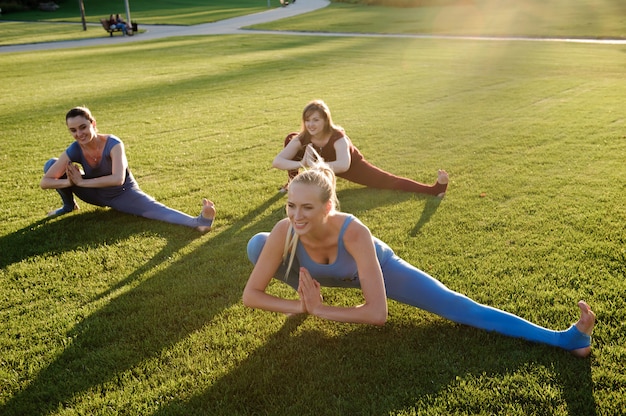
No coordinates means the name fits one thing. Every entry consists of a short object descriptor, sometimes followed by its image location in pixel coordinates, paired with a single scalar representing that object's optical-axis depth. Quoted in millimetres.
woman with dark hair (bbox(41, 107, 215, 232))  5680
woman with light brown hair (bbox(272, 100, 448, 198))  5992
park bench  31844
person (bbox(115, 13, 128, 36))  31859
